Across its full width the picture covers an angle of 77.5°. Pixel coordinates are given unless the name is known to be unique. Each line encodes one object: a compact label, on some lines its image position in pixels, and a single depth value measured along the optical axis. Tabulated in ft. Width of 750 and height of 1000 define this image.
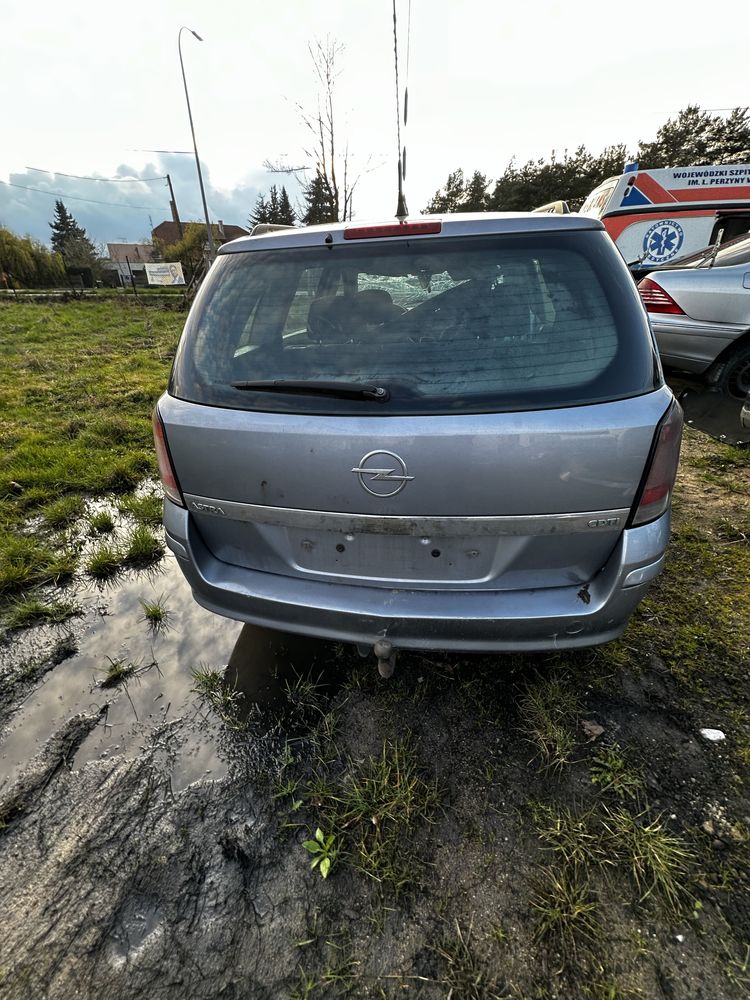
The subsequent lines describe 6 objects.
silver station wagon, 4.62
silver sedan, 14.53
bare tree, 64.90
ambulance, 31.76
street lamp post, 57.82
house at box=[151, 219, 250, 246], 136.53
